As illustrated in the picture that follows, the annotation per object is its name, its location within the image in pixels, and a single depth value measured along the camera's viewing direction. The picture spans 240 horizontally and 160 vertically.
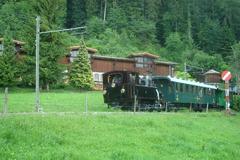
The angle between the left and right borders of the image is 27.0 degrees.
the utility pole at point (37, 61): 30.73
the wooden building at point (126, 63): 71.06
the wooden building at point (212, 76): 94.18
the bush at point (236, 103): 45.67
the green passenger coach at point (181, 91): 39.06
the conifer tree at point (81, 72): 62.47
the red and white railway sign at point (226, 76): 33.38
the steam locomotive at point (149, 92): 33.75
